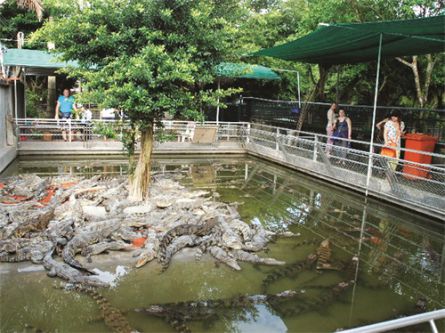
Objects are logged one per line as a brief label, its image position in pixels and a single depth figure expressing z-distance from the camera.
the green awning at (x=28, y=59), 13.12
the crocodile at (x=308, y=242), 6.49
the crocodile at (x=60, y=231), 5.95
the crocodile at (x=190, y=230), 6.27
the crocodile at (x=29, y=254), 5.47
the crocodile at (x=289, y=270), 5.23
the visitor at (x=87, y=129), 13.45
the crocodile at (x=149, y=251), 5.54
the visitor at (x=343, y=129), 10.74
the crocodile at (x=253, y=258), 5.74
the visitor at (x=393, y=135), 9.06
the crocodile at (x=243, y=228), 6.50
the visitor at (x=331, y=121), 11.54
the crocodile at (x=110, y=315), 4.07
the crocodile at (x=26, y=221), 6.13
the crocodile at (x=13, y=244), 5.61
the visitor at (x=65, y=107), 13.59
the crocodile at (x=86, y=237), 5.45
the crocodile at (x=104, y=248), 5.77
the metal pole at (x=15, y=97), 12.65
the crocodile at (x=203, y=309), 4.30
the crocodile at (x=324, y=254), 5.79
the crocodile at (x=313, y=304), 4.53
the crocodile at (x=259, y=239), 6.17
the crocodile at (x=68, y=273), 4.95
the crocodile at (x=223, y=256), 5.59
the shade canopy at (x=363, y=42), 7.22
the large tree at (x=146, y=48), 6.56
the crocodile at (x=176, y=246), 5.59
